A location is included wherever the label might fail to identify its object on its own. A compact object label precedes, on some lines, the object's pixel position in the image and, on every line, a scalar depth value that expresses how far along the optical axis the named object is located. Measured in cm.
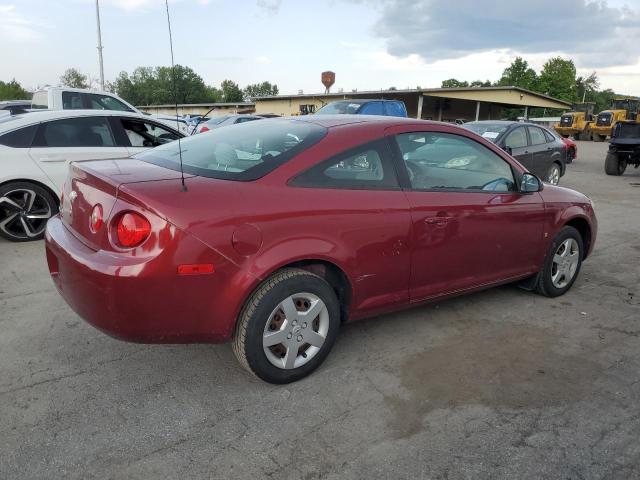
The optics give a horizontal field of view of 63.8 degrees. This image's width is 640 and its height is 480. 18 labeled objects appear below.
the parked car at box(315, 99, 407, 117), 1272
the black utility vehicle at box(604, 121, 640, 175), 1392
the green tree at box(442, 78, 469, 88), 10731
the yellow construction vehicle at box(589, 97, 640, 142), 3493
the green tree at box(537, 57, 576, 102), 8994
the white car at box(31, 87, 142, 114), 1197
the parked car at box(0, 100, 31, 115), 1533
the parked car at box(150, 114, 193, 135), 1171
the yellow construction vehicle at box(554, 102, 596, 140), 3772
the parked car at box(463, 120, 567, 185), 983
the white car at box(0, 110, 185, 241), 585
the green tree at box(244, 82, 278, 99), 12350
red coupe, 254
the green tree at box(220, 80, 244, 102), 9488
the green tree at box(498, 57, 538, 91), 9506
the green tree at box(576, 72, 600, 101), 11613
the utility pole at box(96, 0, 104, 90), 2572
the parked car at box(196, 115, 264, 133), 1639
